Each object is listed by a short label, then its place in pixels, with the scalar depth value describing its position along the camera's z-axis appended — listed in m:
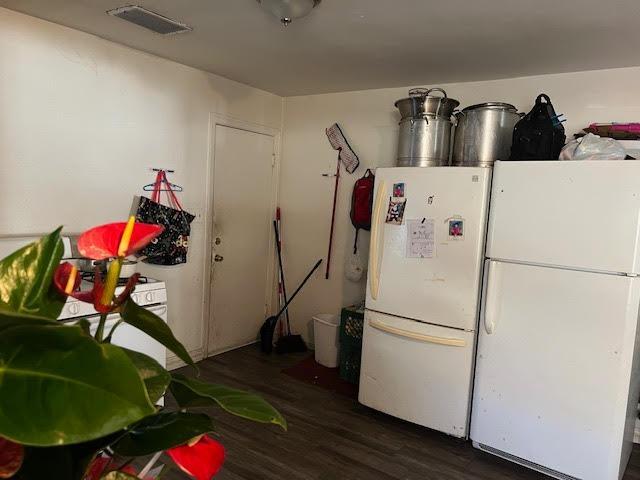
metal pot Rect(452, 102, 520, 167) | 2.84
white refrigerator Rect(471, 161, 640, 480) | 2.30
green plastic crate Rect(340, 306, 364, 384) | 3.62
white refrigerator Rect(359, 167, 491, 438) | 2.73
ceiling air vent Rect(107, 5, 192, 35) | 2.49
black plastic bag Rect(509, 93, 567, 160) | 2.62
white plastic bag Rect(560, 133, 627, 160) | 2.46
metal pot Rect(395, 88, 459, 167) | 3.07
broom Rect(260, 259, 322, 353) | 4.26
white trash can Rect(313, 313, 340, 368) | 3.88
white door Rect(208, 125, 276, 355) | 4.00
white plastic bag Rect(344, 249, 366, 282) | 3.98
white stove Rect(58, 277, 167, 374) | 2.44
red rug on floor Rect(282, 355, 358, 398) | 3.55
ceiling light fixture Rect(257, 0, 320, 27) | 2.14
